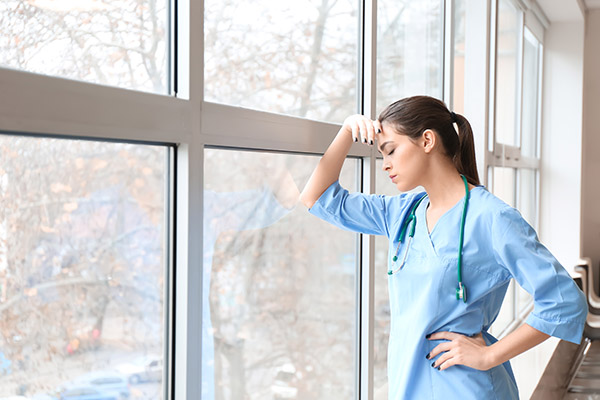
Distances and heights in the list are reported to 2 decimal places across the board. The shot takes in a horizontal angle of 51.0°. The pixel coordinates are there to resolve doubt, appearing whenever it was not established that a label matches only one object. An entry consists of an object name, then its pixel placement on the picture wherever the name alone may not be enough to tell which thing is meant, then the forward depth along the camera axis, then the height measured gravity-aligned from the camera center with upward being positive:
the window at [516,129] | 3.66 +0.49
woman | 1.18 -0.14
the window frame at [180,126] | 0.78 +0.11
